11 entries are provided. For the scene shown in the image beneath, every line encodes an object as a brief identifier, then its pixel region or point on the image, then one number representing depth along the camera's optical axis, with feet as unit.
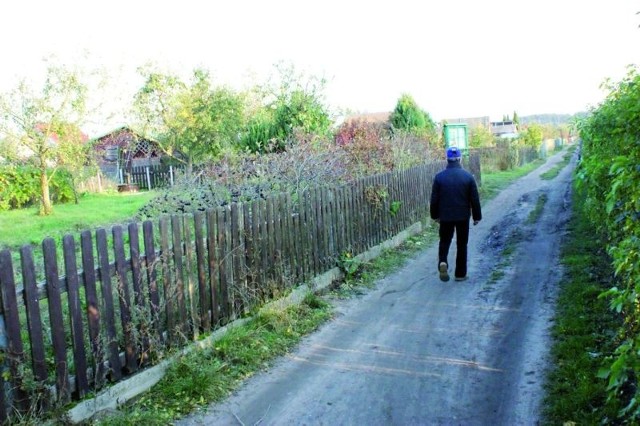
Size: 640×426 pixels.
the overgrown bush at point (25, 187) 70.13
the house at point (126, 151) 109.19
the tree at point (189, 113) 99.04
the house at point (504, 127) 288.06
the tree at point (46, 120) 66.44
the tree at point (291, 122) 49.26
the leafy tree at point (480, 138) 126.93
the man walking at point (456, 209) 24.54
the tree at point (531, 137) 157.38
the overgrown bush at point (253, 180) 26.17
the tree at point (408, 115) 84.02
